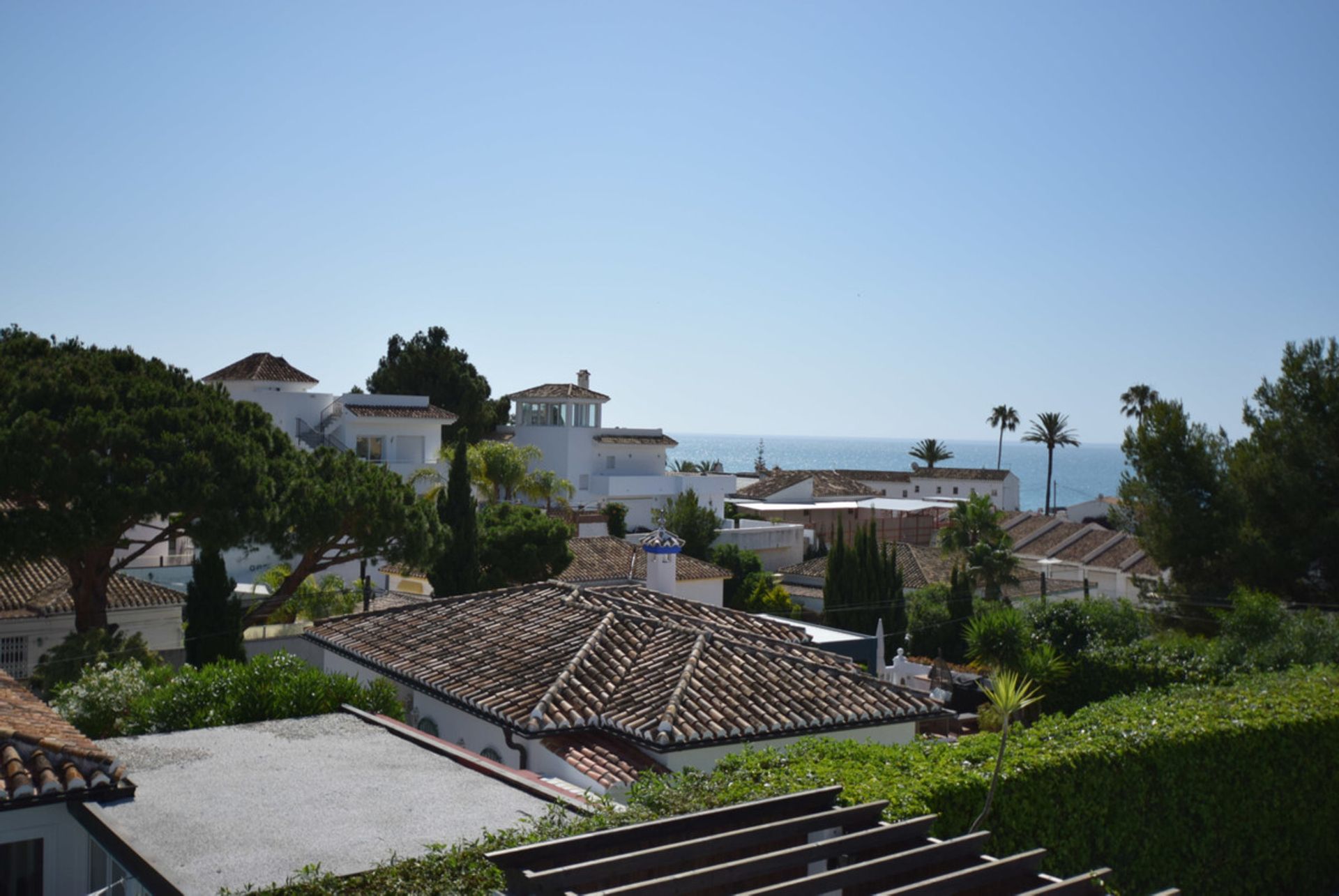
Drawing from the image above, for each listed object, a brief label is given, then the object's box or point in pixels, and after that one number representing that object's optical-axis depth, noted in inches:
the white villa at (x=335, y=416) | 1855.3
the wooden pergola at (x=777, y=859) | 188.4
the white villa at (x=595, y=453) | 2202.3
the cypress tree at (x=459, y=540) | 1186.6
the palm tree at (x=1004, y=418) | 3774.6
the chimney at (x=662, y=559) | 858.1
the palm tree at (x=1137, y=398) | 3099.4
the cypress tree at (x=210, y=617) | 923.4
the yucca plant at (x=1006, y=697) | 236.1
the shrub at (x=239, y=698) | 465.1
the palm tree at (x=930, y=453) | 3762.3
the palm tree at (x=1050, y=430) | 3356.3
